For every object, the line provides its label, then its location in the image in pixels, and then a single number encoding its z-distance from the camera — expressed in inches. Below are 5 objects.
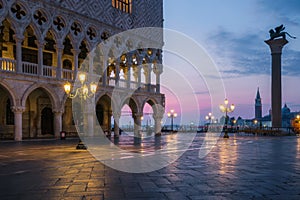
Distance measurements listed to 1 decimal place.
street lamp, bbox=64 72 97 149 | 493.0
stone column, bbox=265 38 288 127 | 1079.6
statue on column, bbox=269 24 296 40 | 1111.5
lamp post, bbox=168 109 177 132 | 1249.4
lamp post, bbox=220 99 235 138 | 882.2
